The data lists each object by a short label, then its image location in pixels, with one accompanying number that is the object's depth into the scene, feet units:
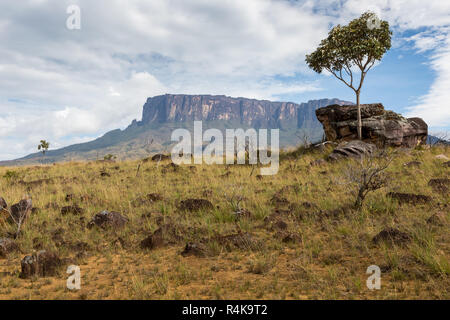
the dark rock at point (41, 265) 17.21
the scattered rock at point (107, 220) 25.31
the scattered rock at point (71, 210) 30.09
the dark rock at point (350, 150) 54.19
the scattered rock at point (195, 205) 29.69
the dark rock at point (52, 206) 32.45
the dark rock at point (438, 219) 20.42
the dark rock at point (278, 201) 30.58
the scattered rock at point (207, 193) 36.25
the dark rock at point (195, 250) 19.34
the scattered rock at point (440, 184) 30.01
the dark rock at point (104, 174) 54.57
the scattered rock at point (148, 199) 33.41
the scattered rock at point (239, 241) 20.16
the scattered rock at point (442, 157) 50.24
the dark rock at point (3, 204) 28.07
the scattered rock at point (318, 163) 52.81
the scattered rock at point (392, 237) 18.08
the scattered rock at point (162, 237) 21.13
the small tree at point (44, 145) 138.35
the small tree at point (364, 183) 26.58
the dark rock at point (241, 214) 26.43
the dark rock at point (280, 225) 23.32
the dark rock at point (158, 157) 75.55
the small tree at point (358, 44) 64.75
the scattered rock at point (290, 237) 20.56
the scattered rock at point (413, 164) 45.32
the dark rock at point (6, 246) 20.60
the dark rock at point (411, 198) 26.71
